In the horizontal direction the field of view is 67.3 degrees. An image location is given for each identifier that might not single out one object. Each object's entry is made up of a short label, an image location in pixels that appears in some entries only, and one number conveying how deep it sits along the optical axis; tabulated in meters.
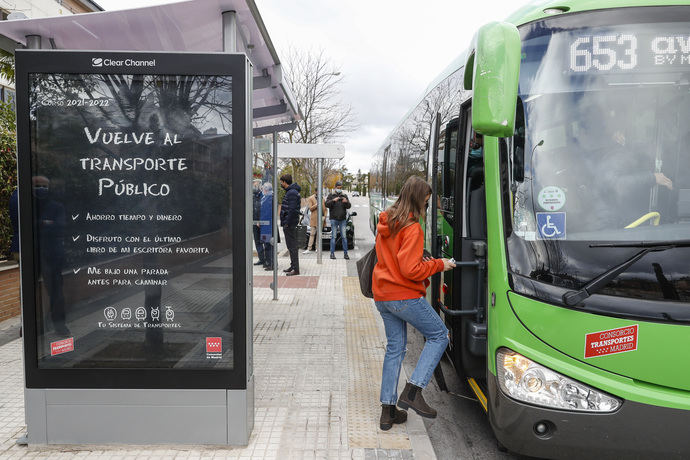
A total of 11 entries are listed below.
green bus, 2.71
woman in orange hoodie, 3.49
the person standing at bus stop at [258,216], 10.59
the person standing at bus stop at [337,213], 12.82
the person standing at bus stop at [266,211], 9.16
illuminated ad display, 3.20
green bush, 6.84
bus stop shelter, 3.19
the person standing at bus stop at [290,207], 9.95
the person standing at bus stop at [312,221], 13.10
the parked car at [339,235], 14.69
